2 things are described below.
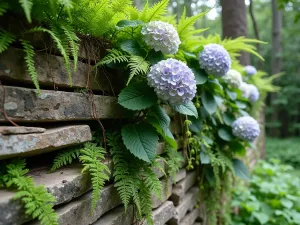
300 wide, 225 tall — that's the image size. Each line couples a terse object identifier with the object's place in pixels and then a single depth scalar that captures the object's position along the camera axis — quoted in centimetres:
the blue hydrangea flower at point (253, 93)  317
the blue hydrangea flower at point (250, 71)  358
